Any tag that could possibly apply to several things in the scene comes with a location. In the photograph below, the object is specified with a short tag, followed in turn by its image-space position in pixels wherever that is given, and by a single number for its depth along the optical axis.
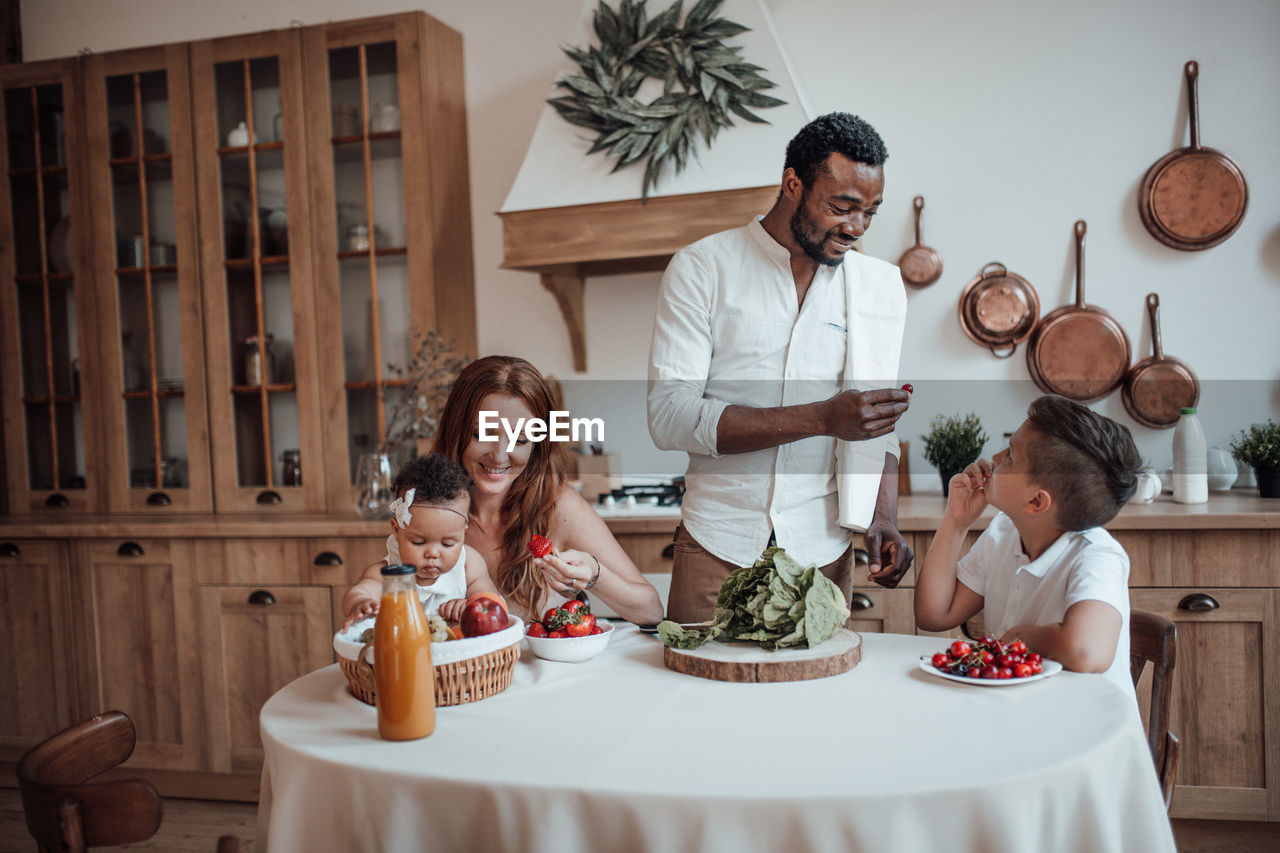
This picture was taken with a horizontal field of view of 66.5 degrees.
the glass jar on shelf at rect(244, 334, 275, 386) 3.15
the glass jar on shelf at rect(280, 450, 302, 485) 3.15
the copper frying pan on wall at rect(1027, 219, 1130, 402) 2.76
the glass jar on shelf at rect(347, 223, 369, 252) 3.08
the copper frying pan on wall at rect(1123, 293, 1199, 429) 2.72
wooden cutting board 1.31
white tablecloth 0.95
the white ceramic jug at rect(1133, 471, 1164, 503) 2.48
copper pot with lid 2.82
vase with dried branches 2.99
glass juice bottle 1.10
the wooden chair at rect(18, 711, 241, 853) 0.98
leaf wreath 2.67
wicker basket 1.22
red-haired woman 1.68
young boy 1.34
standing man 1.84
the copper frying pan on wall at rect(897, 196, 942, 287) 2.88
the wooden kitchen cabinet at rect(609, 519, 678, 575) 2.59
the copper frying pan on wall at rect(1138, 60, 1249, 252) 2.69
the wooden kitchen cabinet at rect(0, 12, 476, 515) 3.06
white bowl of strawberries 1.43
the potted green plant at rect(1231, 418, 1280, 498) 2.45
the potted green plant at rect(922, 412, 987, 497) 2.72
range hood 2.62
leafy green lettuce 1.37
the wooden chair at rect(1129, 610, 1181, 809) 1.46
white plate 1.24
